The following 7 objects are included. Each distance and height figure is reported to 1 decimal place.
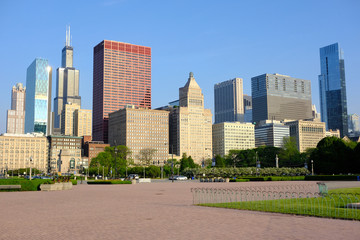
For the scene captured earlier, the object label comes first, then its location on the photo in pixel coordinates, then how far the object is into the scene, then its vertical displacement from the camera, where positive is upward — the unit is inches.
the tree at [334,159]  3410.4 -10.1
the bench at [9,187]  1622.7 -114.3
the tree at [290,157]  6135.3 +17.7
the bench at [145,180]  3235.7 -179.1
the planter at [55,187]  1713.8 -122.5
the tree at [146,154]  6989.2 +96.3
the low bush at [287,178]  3046.3 -164.7
